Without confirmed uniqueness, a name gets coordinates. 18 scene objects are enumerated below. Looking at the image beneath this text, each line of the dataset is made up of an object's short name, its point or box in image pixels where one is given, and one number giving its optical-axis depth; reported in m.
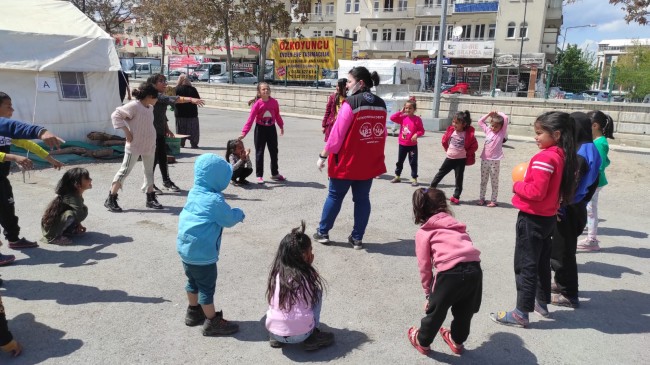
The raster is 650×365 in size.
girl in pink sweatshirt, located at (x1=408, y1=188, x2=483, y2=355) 2.87
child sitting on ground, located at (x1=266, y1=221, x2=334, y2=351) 3.01
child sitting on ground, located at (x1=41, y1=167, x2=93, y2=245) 4.88
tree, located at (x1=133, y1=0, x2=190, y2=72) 33.34
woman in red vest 4.76
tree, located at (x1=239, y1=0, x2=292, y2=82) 29.47
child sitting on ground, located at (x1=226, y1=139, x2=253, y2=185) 7.73
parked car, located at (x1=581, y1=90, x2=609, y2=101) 14.19
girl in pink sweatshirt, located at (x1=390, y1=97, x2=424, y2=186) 8.19
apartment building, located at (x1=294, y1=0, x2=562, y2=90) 42.47
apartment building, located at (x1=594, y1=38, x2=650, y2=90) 117.62
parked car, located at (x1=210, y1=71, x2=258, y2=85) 32.91
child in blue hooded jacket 3.08
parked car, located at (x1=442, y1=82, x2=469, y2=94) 26.73
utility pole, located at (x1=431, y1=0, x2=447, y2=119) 15.39
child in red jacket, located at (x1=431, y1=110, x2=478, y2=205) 7.06
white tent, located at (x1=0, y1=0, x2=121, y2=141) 9.20
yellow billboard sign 31.12
